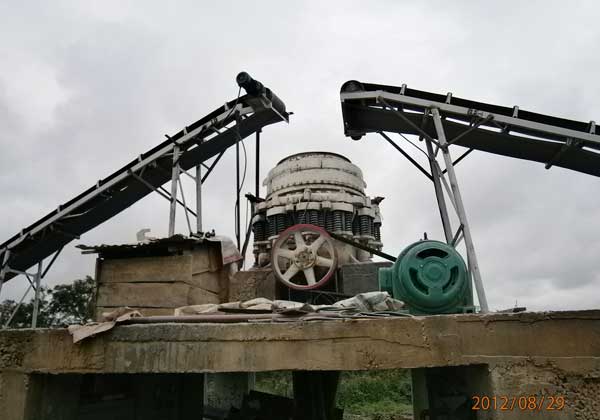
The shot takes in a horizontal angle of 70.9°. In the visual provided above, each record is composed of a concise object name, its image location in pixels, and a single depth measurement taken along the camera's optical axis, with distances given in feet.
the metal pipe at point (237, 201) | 28.48
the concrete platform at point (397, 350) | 11.07
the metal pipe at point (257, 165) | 32.87
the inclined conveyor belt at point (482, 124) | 24.66
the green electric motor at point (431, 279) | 15.78
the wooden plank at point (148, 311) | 18.66
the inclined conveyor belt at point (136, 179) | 33.30
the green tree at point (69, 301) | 70.95
